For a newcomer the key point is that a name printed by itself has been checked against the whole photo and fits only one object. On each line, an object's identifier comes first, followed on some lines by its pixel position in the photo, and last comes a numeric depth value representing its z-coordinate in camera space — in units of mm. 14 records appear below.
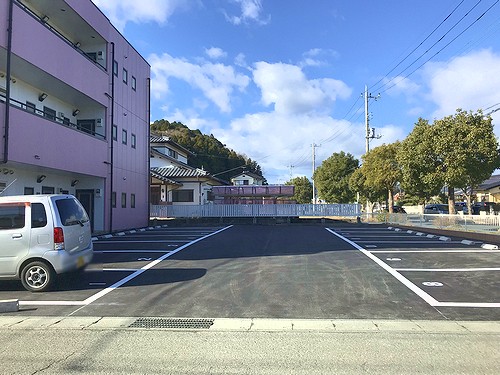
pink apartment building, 12828
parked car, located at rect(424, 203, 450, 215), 38219
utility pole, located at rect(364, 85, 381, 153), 38612
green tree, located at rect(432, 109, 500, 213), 20344
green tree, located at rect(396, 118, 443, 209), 21766
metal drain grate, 5426
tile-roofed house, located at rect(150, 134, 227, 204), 34469
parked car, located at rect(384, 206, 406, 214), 40450
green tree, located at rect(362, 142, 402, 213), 31469
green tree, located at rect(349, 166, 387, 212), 35962
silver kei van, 7129
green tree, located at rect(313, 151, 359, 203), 45906
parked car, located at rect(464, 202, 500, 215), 35656
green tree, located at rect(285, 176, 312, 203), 79462
